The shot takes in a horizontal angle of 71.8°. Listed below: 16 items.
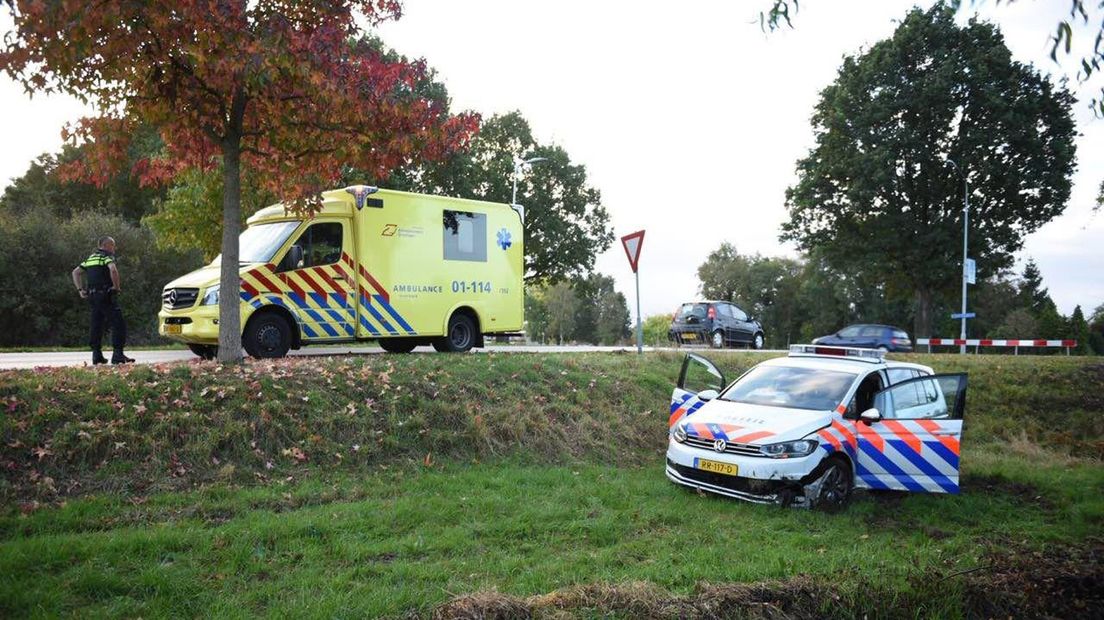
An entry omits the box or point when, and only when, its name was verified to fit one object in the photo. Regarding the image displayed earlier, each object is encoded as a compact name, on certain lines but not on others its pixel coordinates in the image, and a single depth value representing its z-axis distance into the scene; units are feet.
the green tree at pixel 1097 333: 152.56
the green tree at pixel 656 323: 290.68
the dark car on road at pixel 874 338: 91.91
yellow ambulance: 39.19
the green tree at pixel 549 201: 135.54
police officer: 36.42
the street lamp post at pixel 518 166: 120.55
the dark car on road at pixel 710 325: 89.30
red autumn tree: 29.48
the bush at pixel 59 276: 84.55
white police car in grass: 25.75
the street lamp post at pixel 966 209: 107.96
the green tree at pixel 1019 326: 154.71
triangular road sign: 47.00
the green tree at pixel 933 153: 109.50
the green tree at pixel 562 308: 255.29
